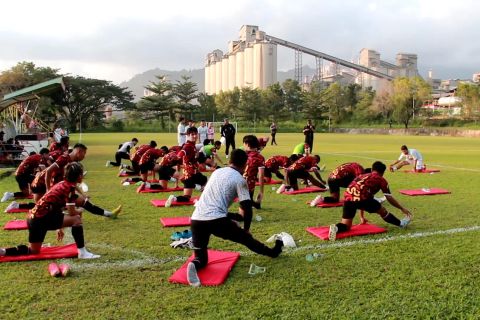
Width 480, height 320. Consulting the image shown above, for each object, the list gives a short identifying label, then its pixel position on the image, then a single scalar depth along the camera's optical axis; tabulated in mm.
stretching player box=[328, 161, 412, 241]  6992
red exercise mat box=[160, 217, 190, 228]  7593
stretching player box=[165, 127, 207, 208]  9648
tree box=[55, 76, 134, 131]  64750
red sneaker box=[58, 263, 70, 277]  5137
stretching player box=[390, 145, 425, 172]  14922
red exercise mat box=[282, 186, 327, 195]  10805
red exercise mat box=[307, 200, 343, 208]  9188
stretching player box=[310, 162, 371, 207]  9031
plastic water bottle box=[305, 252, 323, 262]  5702
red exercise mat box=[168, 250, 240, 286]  4965
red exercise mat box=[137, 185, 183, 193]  11136
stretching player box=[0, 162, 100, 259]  5695
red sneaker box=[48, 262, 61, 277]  5129
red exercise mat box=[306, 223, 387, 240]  6804
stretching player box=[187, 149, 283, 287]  5215
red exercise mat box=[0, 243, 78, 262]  5703
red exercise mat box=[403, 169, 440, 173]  15000
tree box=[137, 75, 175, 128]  71938
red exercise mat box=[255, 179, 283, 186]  12547
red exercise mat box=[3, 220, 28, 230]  7441
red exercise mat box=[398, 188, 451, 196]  10531
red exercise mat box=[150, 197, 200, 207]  9370
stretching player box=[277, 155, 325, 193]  10750
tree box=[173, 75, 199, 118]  75000
